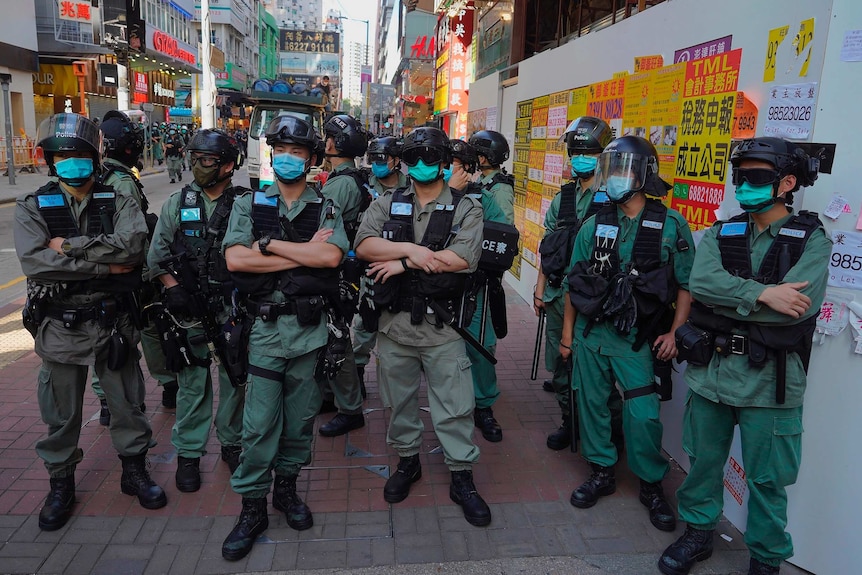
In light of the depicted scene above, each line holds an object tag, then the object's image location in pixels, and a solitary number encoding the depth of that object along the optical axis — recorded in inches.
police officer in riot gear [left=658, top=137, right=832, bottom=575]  109.3
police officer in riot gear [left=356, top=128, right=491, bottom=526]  136.6
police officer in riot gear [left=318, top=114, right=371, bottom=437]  181.5
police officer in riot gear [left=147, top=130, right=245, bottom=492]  145.4
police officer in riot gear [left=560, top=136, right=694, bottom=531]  137.1
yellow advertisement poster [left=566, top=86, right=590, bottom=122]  255.0
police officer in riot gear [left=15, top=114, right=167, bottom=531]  131.1
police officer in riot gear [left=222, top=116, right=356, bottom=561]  126.6
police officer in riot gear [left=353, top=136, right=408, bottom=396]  200.1
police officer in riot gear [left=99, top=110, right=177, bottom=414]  171.9
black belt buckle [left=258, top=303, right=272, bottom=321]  127.3
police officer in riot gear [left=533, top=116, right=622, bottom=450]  170.6
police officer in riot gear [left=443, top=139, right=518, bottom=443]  178.2
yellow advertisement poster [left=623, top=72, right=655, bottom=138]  197.9
